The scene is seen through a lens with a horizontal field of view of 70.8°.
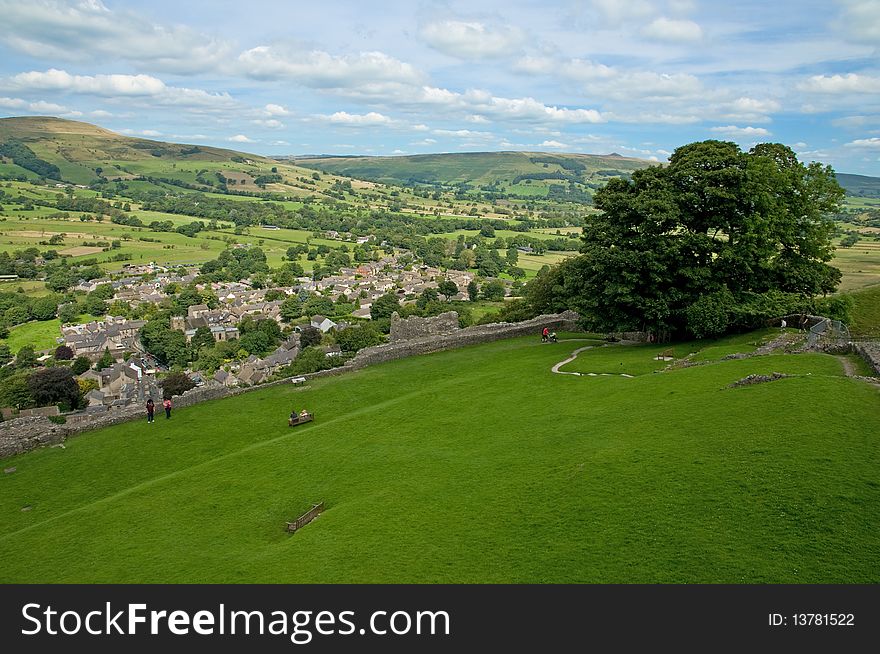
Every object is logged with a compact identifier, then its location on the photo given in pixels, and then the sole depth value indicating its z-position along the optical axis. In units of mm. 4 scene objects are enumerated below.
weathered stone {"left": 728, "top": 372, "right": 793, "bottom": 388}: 18109
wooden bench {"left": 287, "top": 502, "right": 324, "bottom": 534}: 14180
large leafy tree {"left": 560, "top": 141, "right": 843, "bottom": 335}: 29328
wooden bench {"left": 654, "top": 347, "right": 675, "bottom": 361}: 26188
